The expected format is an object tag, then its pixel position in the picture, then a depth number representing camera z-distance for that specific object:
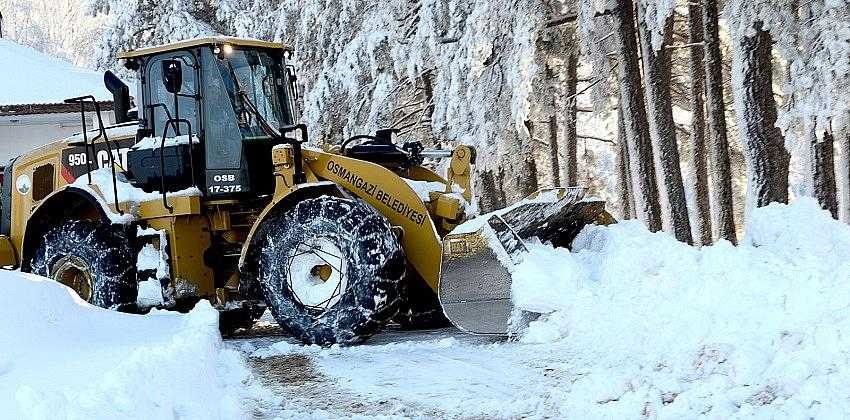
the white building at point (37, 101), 24.06
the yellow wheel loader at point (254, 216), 8.58
